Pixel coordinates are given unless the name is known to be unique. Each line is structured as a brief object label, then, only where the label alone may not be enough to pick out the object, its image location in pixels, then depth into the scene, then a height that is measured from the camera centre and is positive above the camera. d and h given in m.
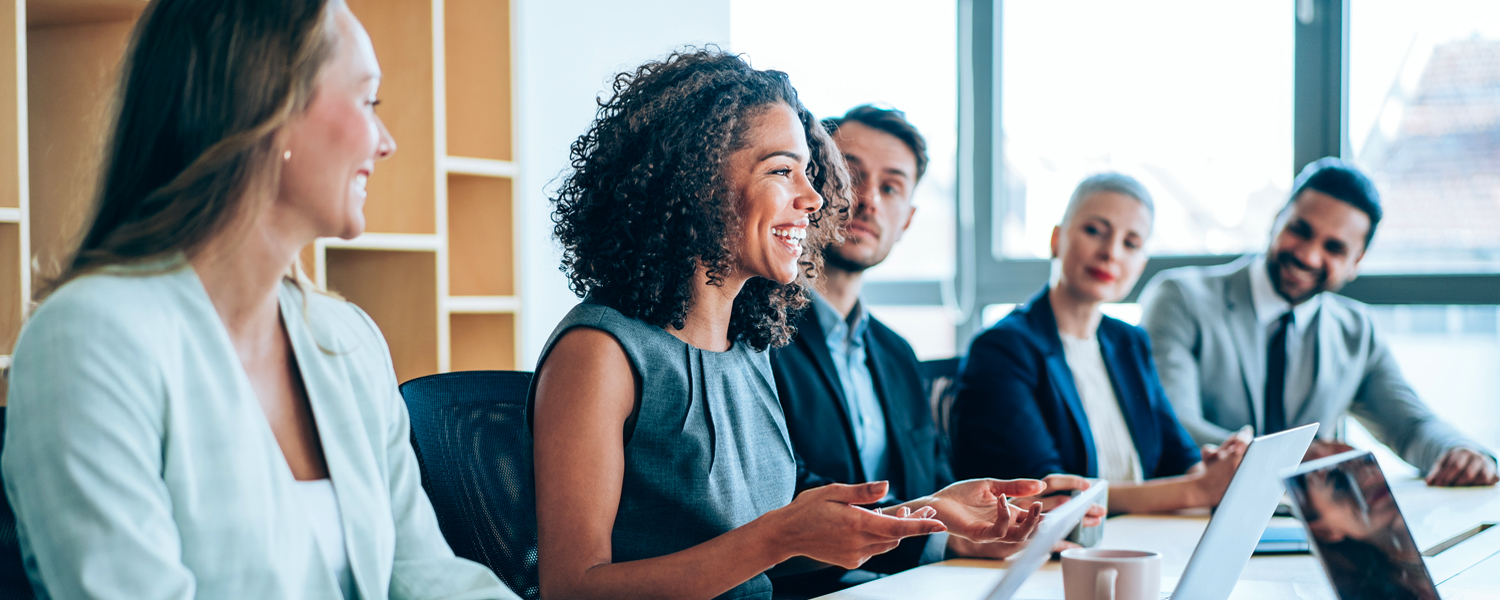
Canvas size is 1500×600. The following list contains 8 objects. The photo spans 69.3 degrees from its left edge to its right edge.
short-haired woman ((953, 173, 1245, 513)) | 1.99 -0.23
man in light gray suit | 2.73 -0.18
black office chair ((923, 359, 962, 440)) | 2.28 -0.26
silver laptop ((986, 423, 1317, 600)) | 0.96 -0.23
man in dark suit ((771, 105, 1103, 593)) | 1.74 -0.19
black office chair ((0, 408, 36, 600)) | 0.89 -0.24
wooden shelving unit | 1.93 +0.22
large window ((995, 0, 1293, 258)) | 3.68 +0.55
